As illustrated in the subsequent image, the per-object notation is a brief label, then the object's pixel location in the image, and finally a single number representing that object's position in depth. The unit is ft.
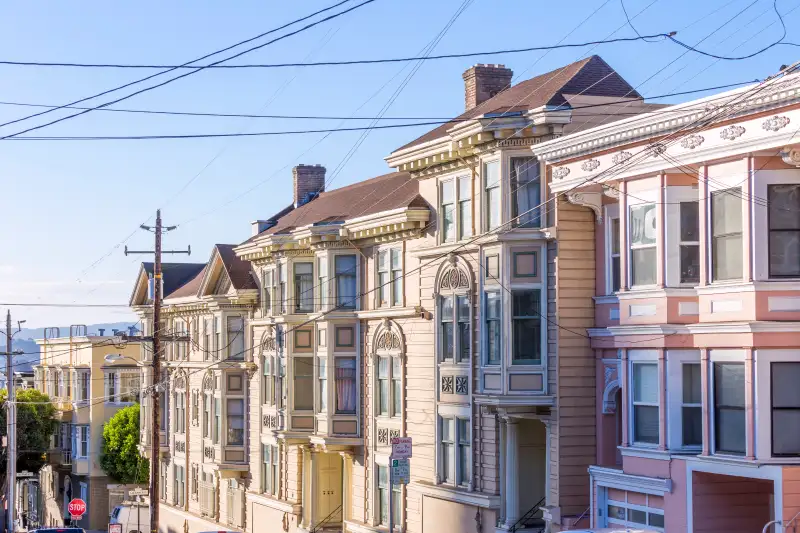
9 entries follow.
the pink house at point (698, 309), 68.13
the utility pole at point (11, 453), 193.77
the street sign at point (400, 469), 83.46
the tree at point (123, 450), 233.55
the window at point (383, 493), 115.85
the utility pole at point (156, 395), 131.03
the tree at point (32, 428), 255.70
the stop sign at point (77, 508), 171.53
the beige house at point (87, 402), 245.24
